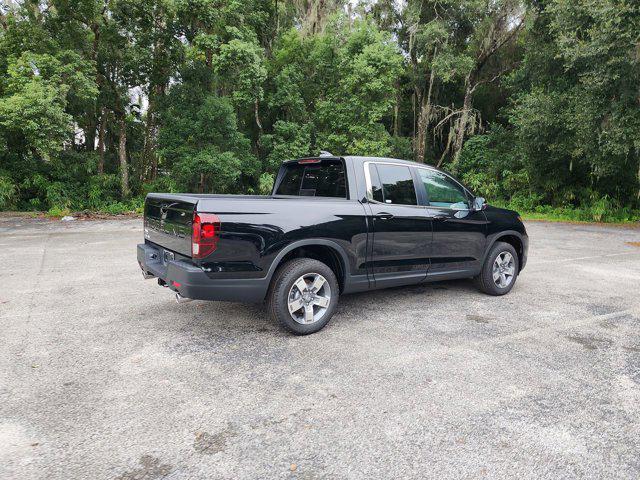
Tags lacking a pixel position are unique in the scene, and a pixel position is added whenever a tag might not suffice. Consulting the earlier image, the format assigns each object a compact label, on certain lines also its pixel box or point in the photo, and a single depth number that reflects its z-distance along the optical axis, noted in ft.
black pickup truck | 12.03
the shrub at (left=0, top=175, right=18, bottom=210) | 57.26
